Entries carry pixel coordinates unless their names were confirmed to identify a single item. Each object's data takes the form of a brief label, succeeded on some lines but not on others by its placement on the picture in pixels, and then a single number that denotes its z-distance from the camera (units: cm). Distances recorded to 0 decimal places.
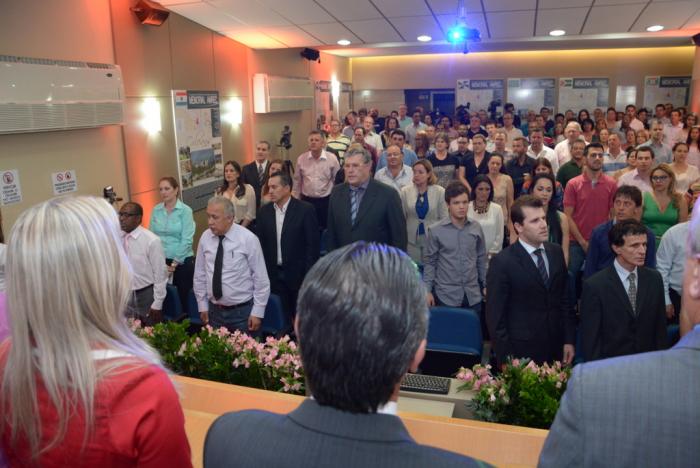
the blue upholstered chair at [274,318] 432
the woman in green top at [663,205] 492
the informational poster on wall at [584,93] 1333
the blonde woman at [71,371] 107
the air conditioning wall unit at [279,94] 904
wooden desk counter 197
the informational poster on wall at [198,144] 691
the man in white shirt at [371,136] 947
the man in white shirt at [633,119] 1037
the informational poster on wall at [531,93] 1362
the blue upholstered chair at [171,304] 469
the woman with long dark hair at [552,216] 472
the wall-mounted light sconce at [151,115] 625
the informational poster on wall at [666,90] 1291
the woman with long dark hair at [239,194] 631
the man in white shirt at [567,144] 786
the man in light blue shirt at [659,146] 761
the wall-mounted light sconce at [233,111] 820
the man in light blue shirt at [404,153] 719
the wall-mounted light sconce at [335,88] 1332
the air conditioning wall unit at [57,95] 430
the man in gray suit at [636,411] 93
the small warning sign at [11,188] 443
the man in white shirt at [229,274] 392
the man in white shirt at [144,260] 430
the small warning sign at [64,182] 497
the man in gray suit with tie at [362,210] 450
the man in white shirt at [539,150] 732
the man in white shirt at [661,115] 1039
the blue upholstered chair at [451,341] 375
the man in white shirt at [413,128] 1103
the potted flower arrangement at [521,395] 221
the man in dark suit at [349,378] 80
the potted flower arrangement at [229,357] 256
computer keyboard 246
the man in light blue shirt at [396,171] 625
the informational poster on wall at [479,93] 1395
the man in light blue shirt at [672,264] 402
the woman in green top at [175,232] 515
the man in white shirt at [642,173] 560
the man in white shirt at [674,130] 961
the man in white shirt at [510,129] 956
